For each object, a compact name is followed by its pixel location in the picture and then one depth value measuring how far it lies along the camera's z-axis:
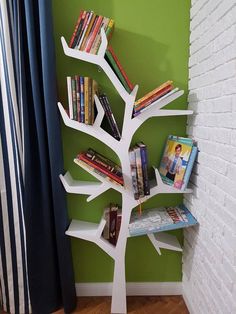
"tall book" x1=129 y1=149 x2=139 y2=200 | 1.33
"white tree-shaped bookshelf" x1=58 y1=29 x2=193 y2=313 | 1.27
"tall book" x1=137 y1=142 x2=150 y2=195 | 1.32
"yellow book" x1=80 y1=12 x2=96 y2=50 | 1.23
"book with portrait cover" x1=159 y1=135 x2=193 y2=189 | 1.34
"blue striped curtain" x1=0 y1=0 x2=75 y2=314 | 1.25
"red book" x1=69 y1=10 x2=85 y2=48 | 1.23
